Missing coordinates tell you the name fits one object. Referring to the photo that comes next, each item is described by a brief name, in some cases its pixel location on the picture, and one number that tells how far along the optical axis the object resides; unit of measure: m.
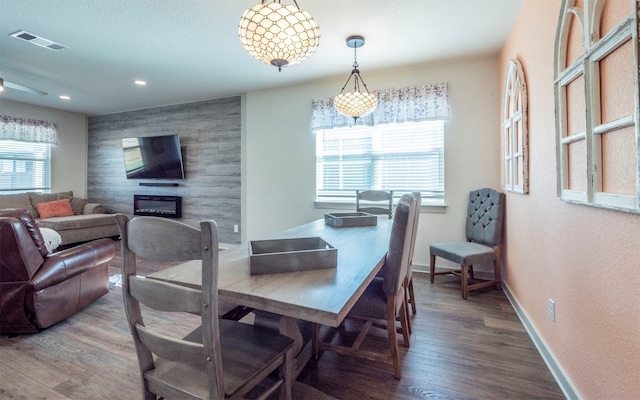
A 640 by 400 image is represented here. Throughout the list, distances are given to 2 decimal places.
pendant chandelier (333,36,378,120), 2.81
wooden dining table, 0.96
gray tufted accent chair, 2.83
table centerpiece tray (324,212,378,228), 2.47
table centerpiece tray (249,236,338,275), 1.24
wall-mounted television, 5.18
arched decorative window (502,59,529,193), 2.30
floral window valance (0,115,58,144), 5.09
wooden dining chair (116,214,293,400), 0.88
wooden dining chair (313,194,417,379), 1.52
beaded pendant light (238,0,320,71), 1.49
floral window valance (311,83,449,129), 3.52
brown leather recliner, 2.07
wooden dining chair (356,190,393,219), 3.32
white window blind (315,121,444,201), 3.67
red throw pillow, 5.11
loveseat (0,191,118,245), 4.86
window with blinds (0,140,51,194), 5.21
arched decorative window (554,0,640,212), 1.05
